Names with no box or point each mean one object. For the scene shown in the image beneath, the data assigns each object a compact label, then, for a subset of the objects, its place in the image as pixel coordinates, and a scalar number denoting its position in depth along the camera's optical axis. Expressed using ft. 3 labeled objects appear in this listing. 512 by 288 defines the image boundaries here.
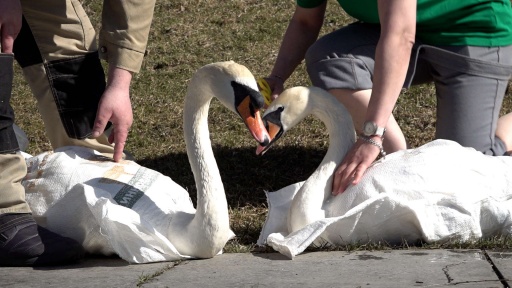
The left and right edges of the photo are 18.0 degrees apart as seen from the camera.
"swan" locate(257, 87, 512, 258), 21.24
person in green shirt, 26.42
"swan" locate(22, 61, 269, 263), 20.74
